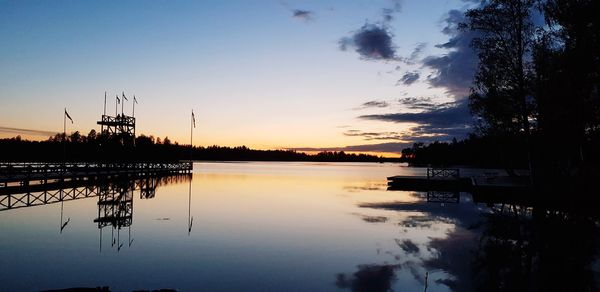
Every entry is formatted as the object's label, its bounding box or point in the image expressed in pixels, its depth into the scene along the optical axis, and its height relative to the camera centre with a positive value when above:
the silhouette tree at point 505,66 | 29.58 +7.37
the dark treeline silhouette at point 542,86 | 23.27 +5.10
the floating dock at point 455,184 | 31.83 -2.53
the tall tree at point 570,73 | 22.39 +5.35
